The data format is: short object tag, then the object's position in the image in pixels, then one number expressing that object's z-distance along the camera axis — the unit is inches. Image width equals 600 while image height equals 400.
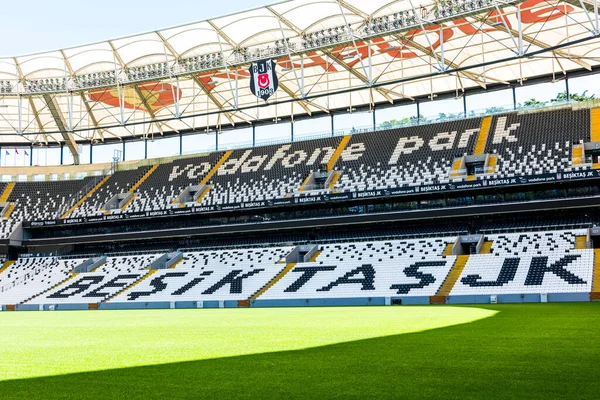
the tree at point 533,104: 2048.2
